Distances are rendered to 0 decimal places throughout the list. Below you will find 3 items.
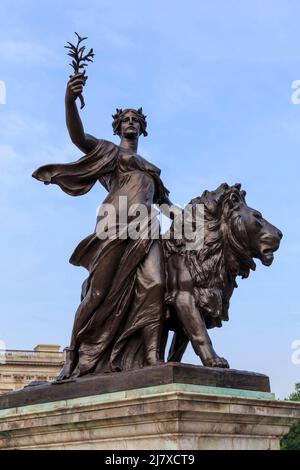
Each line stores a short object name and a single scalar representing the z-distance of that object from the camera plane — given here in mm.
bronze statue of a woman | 8492
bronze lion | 8391
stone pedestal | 6961
